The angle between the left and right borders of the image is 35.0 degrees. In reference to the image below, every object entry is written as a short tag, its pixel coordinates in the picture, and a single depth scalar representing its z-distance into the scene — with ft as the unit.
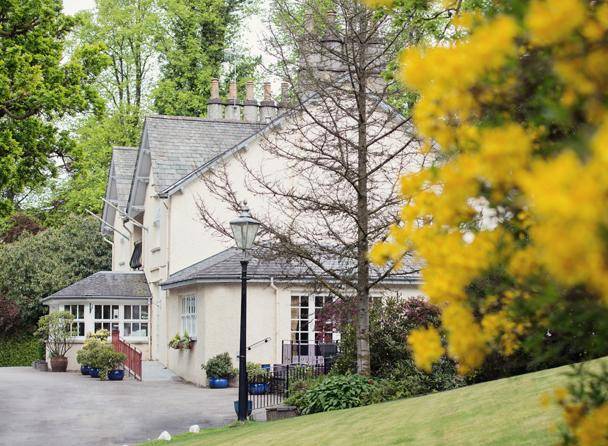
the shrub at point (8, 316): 150.20
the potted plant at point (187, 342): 108.06
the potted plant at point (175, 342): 109.34
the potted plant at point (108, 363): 113.80
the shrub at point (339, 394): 63.62
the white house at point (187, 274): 104.53
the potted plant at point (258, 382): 89.10
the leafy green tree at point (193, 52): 177.88
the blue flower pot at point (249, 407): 66.72
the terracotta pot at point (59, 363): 130.41
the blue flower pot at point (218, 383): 100.37
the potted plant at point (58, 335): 128.47
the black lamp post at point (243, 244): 59.52
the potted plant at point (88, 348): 118.73
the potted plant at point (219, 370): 100.58
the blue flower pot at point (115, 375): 113.80
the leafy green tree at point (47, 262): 154.10
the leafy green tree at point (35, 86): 75.46
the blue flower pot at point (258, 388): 89.75
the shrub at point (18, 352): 155.22
